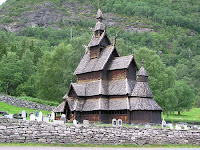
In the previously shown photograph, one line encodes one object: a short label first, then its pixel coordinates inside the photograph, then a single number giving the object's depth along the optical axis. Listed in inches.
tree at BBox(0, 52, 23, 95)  2824.8
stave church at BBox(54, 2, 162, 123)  1720.0
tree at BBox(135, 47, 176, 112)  2568.9
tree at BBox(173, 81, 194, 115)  3393.2
